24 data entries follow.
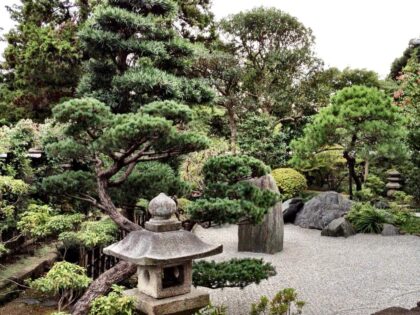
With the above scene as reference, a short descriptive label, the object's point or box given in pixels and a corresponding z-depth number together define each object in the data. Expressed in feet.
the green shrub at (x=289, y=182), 49.98
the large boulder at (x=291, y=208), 43.55
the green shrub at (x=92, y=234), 17.83
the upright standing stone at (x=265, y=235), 31.50
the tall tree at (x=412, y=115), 38.29
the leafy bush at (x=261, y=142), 53.72
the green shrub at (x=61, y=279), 14.84
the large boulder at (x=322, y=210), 40.70
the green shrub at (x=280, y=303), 16.29
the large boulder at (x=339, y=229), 37.17
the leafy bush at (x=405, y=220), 37.96
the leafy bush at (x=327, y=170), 55.26
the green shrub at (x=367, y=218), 38.14
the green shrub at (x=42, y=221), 17.75
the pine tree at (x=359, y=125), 37.37
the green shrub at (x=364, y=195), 44.57
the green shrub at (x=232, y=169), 18.63
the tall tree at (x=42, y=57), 35.86
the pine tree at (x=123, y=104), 15.49
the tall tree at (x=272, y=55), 63.87
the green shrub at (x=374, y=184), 46.93
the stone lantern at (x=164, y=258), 13.76
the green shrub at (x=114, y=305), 13.24
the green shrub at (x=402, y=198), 46.13
